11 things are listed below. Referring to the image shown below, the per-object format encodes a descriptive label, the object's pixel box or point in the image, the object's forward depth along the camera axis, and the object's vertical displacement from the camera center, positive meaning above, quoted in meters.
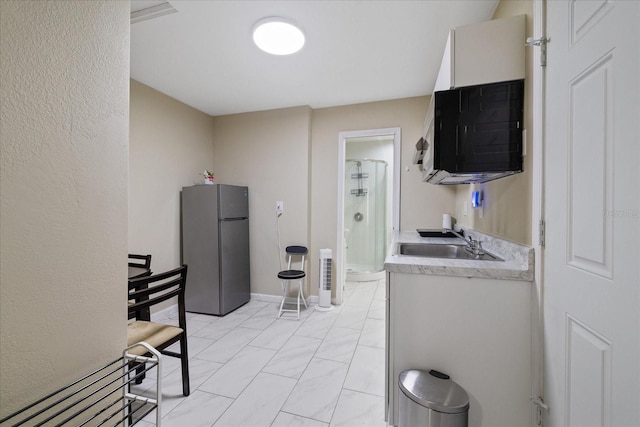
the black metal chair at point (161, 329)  1.44 -0.74
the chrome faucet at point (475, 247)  1.87 -0.25
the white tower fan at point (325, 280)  3.27 -0.84
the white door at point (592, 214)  0.72 +0.00
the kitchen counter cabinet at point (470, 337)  1.27 -0.63
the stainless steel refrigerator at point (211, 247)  3.08 -0.42
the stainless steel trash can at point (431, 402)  1.14 -0.83
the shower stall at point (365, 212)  4.88 +0.01
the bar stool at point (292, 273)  3.09 -0.73
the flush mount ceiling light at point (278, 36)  1.88 +1.33
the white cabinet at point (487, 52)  1.37 +0.86
